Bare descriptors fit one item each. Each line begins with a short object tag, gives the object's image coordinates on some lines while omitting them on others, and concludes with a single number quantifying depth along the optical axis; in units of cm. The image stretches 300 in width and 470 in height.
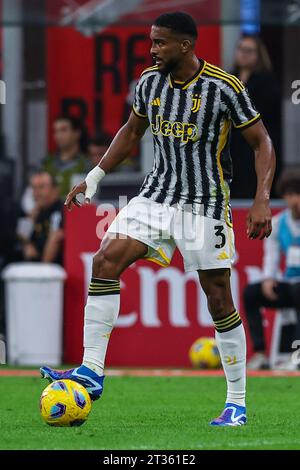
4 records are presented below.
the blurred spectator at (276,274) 1209
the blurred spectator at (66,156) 1417
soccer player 723
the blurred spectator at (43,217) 1357
